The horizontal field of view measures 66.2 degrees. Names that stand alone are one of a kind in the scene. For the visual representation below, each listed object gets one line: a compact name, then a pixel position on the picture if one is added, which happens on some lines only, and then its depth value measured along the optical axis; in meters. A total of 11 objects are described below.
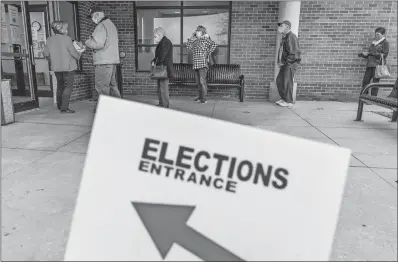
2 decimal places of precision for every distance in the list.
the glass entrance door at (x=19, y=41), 4.82
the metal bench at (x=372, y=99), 3.40
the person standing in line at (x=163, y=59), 4.57
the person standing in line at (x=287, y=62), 5.73
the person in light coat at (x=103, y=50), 4.24
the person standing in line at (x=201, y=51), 6.03
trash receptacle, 4.11
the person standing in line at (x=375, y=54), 6.26
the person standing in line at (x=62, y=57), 4.75
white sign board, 0.89
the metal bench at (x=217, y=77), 6.91
